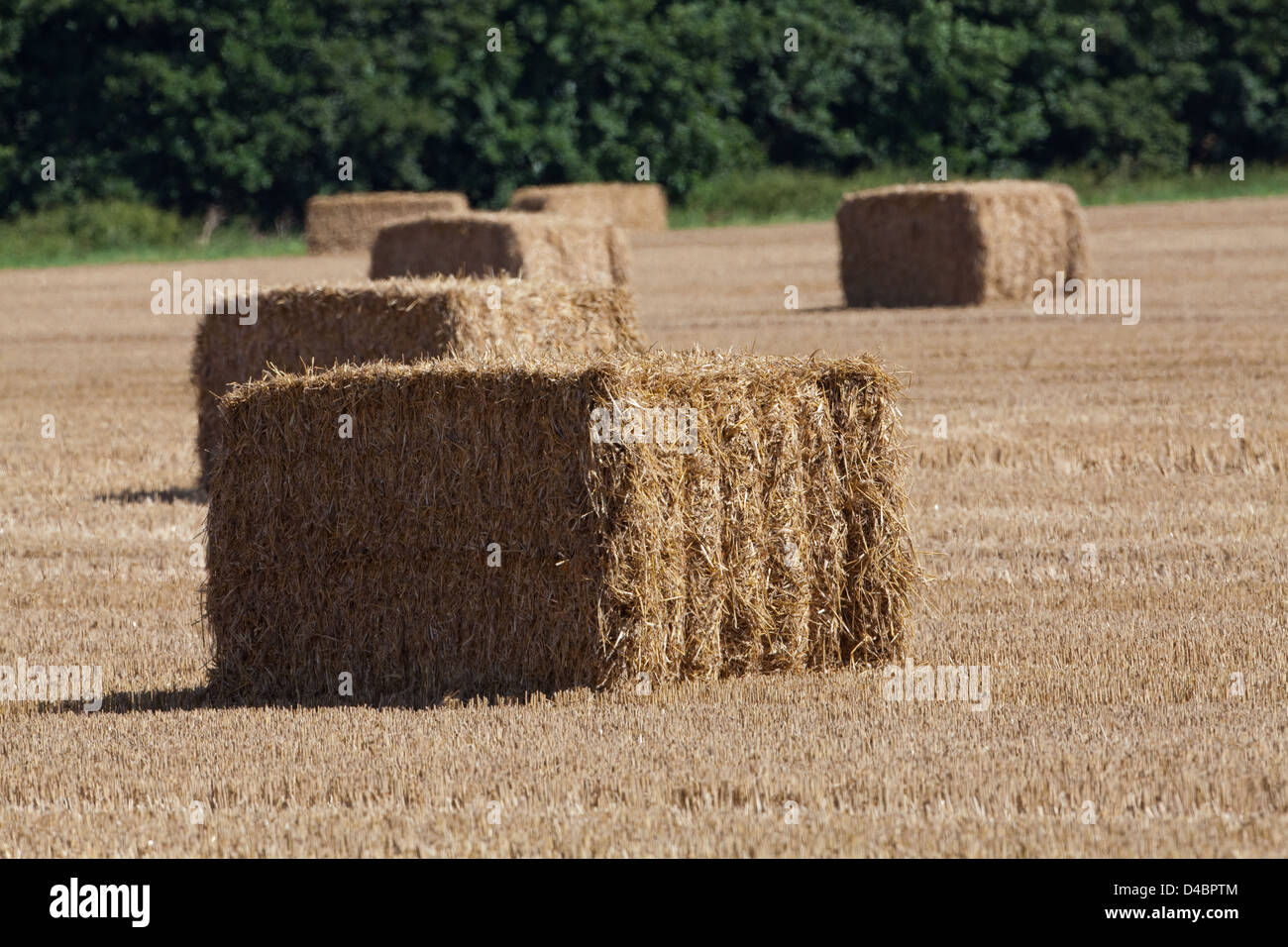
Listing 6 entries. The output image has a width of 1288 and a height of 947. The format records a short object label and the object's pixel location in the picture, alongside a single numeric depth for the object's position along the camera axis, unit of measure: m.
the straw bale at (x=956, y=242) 25.75
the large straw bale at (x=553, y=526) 7.97
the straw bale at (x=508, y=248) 24.73
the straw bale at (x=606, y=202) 38.25
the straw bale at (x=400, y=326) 13.10
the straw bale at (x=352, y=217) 40.38
